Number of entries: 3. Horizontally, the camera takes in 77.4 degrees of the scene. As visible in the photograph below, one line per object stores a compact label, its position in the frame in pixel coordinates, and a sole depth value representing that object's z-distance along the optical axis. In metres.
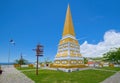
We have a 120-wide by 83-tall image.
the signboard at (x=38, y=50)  11.11
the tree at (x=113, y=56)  31.37
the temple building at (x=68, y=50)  15.45
